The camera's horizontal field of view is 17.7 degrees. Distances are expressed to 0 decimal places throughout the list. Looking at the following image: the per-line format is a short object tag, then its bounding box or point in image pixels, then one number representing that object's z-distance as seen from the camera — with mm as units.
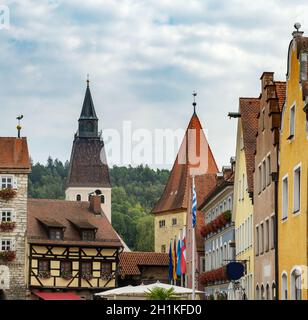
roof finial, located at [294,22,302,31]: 29719
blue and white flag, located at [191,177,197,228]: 42375
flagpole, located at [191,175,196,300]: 38625
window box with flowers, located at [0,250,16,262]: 66312
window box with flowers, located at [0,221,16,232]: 67125
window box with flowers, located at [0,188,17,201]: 67000
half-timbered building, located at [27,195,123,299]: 67375
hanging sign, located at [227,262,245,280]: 33750
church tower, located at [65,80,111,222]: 120500
